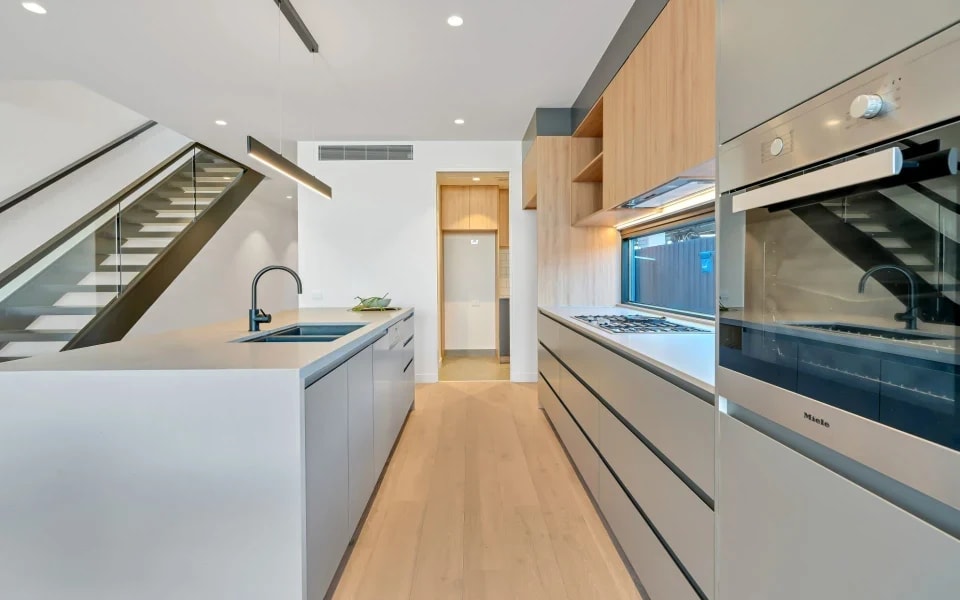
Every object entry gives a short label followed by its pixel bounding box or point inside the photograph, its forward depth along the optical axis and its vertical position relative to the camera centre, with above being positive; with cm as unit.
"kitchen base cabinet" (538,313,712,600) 116 -65
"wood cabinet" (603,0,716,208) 157 +86
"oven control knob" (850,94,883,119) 62 +28
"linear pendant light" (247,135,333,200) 246 +86
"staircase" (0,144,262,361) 356 +19
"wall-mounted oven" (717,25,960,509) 55 +4
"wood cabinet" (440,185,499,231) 593 +121
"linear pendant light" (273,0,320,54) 246 +170
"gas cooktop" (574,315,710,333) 216 -20
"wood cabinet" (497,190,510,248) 614 +106
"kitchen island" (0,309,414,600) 127 -59
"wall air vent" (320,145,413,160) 491 +165
